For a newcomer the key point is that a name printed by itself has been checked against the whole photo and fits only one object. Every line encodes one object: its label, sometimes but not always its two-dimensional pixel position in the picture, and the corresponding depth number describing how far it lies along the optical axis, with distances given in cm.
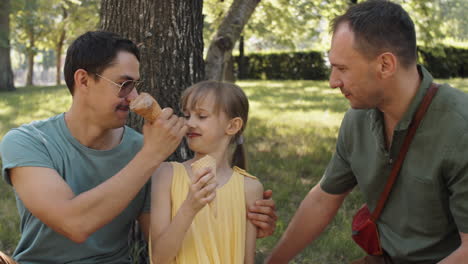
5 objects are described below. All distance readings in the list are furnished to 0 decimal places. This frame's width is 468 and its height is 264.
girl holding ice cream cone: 253
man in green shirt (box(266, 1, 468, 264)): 241
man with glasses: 234
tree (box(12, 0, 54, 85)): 2158
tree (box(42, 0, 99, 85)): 1692
